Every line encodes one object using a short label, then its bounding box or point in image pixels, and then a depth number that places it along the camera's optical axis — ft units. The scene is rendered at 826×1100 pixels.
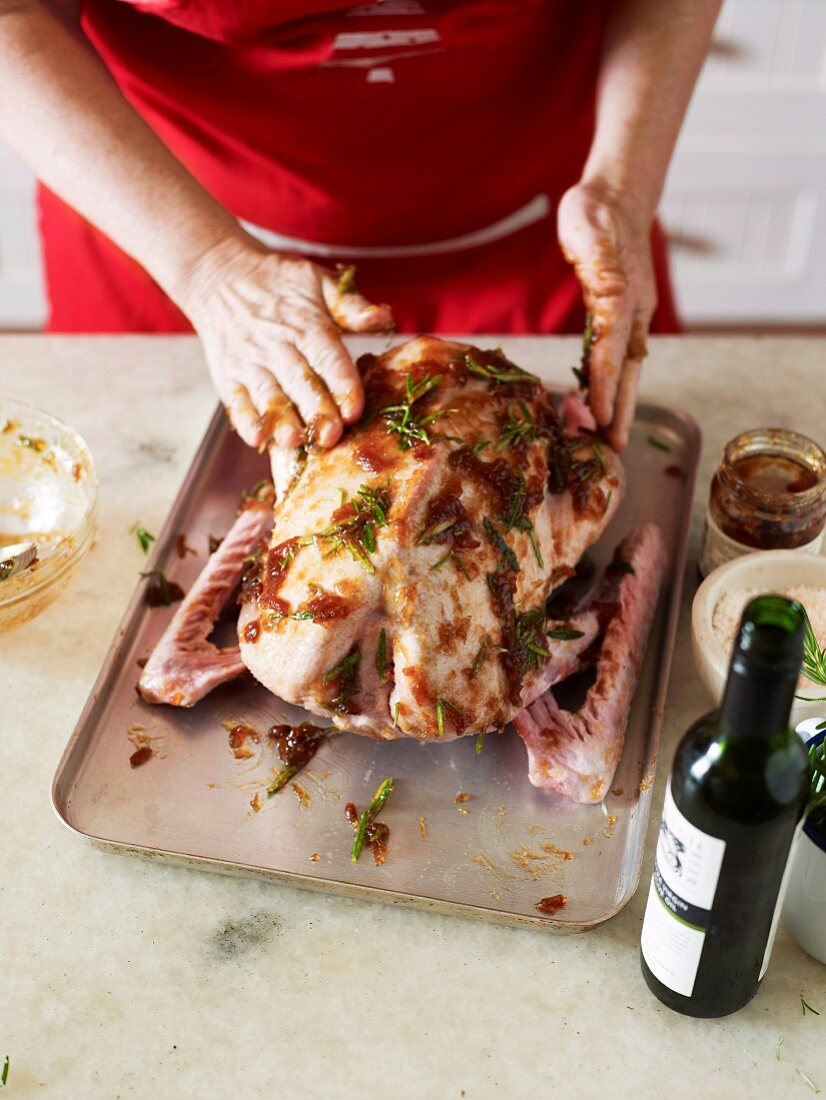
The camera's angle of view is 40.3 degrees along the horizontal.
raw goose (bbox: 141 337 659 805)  5.05
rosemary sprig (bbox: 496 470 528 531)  5.41
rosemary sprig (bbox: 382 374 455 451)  5.38
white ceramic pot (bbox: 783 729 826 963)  4.42
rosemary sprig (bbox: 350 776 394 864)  5.10
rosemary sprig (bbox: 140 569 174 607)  6.29
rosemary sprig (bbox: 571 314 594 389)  6.36
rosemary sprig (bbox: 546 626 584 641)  5.73
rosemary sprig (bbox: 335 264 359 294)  6.09
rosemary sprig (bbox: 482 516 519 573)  5.31
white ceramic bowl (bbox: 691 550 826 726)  5.67
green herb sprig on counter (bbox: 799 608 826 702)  4.93
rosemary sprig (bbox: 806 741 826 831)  4.38
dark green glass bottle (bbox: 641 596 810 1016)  3.32
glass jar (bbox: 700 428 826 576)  5.84
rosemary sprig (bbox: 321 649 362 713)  5.14
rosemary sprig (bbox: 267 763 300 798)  5.38
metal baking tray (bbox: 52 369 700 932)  4.99
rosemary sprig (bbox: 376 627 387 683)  5.12
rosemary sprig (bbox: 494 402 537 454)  5.59
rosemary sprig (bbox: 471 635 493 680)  5.16
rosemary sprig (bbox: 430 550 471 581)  5.10
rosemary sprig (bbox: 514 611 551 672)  5.40
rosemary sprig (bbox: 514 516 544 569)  5.48
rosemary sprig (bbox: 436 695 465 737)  5.07
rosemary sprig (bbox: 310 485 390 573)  5.03
